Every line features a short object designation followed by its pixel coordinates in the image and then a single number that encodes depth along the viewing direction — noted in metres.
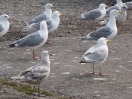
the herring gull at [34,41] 11.24
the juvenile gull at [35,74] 8.01
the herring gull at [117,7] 16.14
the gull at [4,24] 12.68
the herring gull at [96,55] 9.58
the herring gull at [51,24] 13.07
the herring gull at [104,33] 11.99
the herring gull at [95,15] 15.13
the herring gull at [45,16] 13.98
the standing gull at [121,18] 15.45
